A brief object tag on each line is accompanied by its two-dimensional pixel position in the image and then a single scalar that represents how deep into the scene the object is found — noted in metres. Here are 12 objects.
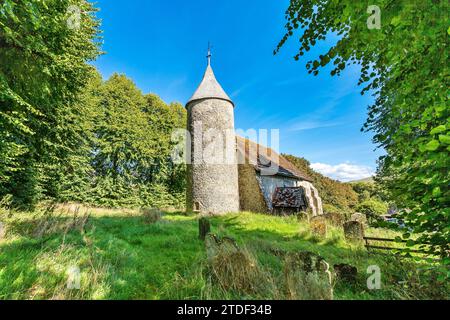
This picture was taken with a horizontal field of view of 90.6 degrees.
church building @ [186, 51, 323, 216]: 15.28
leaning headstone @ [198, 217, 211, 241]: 7.72
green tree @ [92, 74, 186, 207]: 18.27
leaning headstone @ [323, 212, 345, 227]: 10.77
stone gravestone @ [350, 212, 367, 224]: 10.43
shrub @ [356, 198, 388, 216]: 24.84
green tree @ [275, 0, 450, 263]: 2.42
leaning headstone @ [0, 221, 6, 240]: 5.67
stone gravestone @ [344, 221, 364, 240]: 8.05
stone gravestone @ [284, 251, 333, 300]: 3.15
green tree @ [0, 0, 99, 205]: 6.46
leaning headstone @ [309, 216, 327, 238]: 8.88
